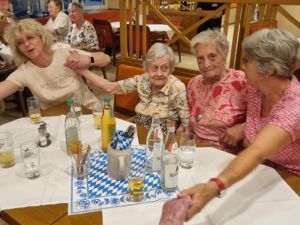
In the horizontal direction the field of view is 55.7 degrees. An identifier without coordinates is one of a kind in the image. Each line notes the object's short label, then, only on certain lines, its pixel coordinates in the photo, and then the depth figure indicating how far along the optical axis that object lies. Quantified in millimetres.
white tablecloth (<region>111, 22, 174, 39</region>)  5531
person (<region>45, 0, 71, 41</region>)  5098
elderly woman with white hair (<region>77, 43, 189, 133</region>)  1882
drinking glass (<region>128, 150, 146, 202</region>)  1097
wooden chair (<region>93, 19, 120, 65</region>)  5581
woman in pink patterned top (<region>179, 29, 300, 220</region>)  1024
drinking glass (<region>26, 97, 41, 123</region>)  1724
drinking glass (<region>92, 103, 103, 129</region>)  1674
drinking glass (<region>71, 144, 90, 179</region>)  1218
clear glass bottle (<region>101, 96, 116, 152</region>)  1366
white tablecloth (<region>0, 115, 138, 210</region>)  1101
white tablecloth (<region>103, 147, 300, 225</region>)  1013
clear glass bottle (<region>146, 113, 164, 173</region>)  1244
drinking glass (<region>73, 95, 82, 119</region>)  1792
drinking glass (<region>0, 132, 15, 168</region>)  1311
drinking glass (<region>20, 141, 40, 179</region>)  1241
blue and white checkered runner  1071
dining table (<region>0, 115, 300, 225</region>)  1014
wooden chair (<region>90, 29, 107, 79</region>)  5453
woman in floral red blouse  1716
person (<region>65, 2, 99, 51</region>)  4688
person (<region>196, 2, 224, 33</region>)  5492
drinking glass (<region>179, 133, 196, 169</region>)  1328
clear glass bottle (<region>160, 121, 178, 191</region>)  1104
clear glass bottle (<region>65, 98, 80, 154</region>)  1401
